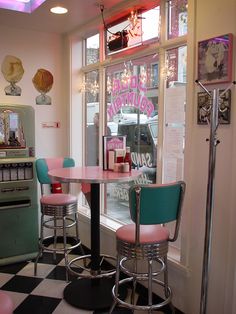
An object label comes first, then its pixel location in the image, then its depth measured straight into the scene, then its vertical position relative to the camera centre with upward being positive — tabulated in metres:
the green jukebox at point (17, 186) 3.41 -0.56
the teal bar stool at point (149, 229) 1.98 -0.66
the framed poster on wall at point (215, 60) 2.04 +0.47
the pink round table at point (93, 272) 2.51 -1.17
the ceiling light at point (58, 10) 3.15 +1.17
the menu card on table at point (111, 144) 2.80 -0.10
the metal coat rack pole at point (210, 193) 1.87 -0.34
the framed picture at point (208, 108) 2.06 +0.16
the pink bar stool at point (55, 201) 3.12 -0.65
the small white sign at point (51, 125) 4.07 +0.09
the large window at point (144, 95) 2.73 +0.36
